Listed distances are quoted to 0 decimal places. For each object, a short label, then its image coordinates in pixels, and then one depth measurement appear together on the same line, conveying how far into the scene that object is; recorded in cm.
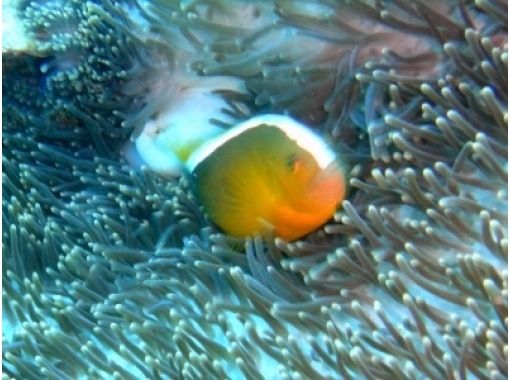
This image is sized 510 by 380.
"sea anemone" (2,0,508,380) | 37
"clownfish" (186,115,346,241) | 42
